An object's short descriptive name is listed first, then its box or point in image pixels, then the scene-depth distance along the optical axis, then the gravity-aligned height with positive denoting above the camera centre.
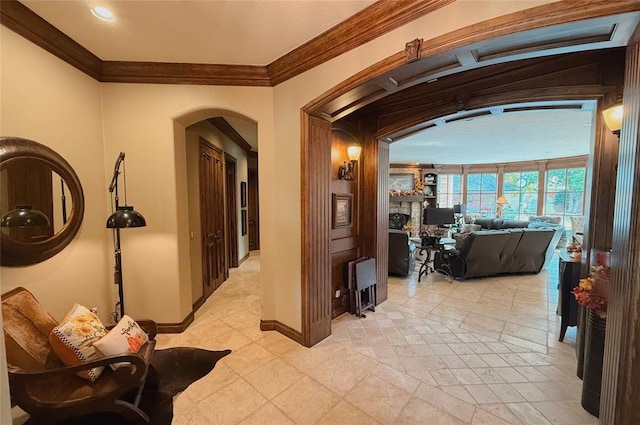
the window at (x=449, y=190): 10.95 +0.24
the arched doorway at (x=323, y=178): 2.41 +0.20
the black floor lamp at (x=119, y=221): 2.27 -0.23
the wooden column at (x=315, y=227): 2.73 -0.35
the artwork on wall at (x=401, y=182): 9.91 +0.53
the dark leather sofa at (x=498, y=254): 4.91 -1.18
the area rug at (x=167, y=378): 1.90 -1.65
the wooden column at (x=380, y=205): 3.85 -0.14
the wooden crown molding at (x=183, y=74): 2.79 +1.36
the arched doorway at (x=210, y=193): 3.18 +0.04
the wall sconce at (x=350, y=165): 3.49 +0.42
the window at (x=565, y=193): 8.54 +0.09
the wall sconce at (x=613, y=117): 2.06 +0.64
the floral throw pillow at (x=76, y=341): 1.77 -1.03
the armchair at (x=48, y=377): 1.59 -1.20
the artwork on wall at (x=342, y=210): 3.38 -0.19
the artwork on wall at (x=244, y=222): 6.74 -0.70
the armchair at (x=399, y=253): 5.15 -1.20
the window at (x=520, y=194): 9.62 +0.07
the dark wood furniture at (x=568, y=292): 2.85 -1.09
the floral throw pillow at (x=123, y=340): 1.86 -1.12
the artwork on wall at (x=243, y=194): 6.53 +0.04
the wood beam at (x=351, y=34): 1.80 +1.35
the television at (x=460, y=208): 10.21 -0.50
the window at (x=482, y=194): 10.53 +0.07
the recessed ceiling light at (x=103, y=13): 1.99 +1.45
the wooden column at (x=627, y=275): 1.26 -0.41
